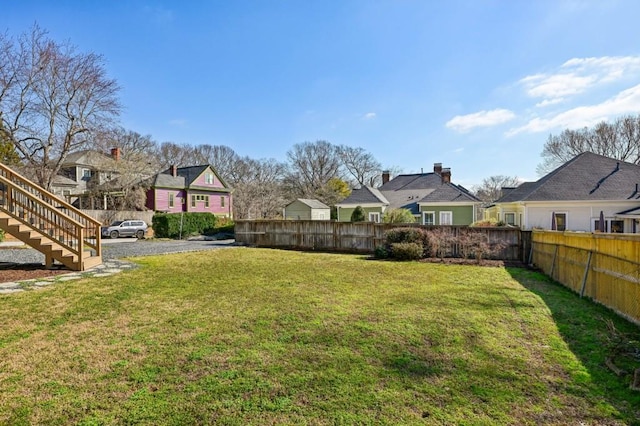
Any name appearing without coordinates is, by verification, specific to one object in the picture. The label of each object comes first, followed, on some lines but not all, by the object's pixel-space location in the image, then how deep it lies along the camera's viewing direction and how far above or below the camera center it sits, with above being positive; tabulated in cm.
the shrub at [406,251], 1281 -127
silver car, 2391 -64
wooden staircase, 851 -16
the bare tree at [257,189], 4238 +396
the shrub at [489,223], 1988 -38
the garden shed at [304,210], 3734 +98
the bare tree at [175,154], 5206 +1044
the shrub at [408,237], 1348 -79
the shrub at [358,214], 2581 +30
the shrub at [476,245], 1310 -110
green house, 2400 +138
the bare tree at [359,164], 5728 +918
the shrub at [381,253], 1349 -141
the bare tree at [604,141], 3528 +835
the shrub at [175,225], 2470 -38
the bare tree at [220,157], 5597 +1032
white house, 1686 +97
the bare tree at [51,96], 2012 +792
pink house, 3153 +281
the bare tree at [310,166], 5550 +889
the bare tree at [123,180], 2873 +348
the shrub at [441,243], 1348 -103
